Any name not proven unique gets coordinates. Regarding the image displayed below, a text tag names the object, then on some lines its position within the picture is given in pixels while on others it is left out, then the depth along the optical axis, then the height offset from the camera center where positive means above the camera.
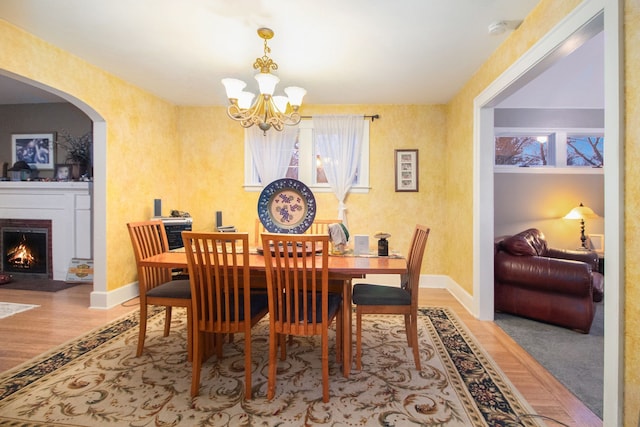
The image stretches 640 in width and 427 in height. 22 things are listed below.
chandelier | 2.37 +0.91
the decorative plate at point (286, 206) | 2.45 +0.06
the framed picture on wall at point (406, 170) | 4.23 +0.58
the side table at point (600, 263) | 3.86 -0.64
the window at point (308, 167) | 4.27 +0.65
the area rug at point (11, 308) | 3.13 -0.98
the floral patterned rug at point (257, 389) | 1.66 -1.07
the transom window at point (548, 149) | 4.58 +0.94
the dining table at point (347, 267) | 1.89 -0.33
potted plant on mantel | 4.35 +0.88
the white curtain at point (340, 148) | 4.17 +0.87
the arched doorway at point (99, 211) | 3.28 +0.03
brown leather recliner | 2.66 -0.67
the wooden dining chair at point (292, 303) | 1.69 -0.52
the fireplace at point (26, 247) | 4.47 -0.47
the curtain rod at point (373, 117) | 4.20 +1.29
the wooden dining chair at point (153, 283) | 2.16 -0.52
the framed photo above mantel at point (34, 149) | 4.57 +0.97
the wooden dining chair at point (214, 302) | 1.79 -0.53
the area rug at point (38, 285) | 4.01 -0.93
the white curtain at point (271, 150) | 4.21 +0.85
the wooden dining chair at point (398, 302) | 2.09 -0.59
